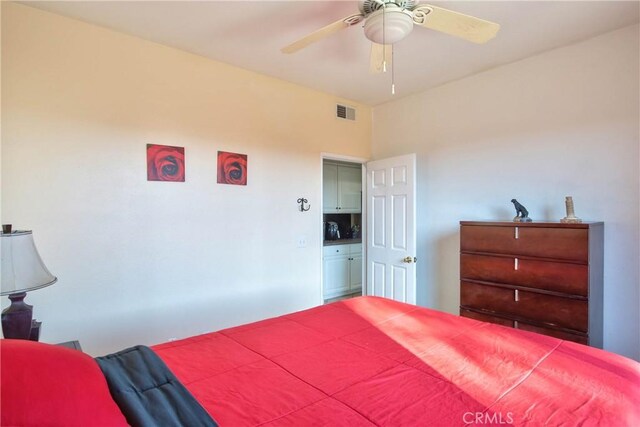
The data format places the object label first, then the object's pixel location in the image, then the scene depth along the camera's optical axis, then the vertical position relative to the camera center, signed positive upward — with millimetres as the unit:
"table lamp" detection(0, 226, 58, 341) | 1458 -305
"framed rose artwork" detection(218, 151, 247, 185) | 2959 +396
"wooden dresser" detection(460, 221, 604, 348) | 2178 -503
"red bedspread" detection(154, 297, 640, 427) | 1020 -646
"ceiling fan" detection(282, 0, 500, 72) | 1675 +1005
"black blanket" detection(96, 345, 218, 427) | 936 -590
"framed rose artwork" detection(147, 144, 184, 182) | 2590 +393
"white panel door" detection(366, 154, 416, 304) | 3414 -209
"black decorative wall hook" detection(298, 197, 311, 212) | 3516 +88
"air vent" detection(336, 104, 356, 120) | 3871 +1190
